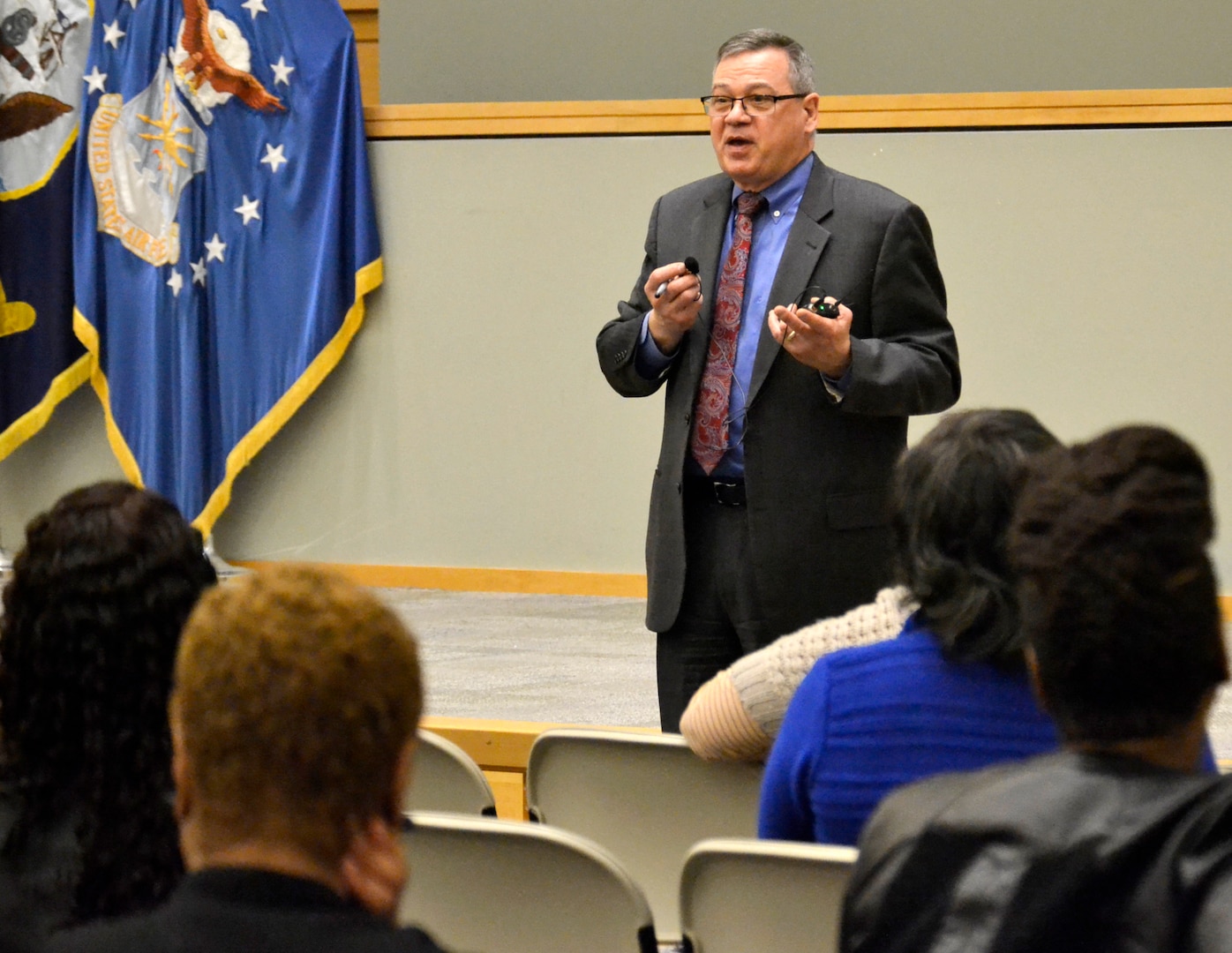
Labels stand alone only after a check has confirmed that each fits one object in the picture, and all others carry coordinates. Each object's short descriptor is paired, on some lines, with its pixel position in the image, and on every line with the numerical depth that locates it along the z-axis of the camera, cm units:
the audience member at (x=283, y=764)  380
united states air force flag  973
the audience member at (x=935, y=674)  598
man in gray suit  698
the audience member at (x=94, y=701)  538
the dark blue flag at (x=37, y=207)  1004
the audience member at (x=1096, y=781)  419
